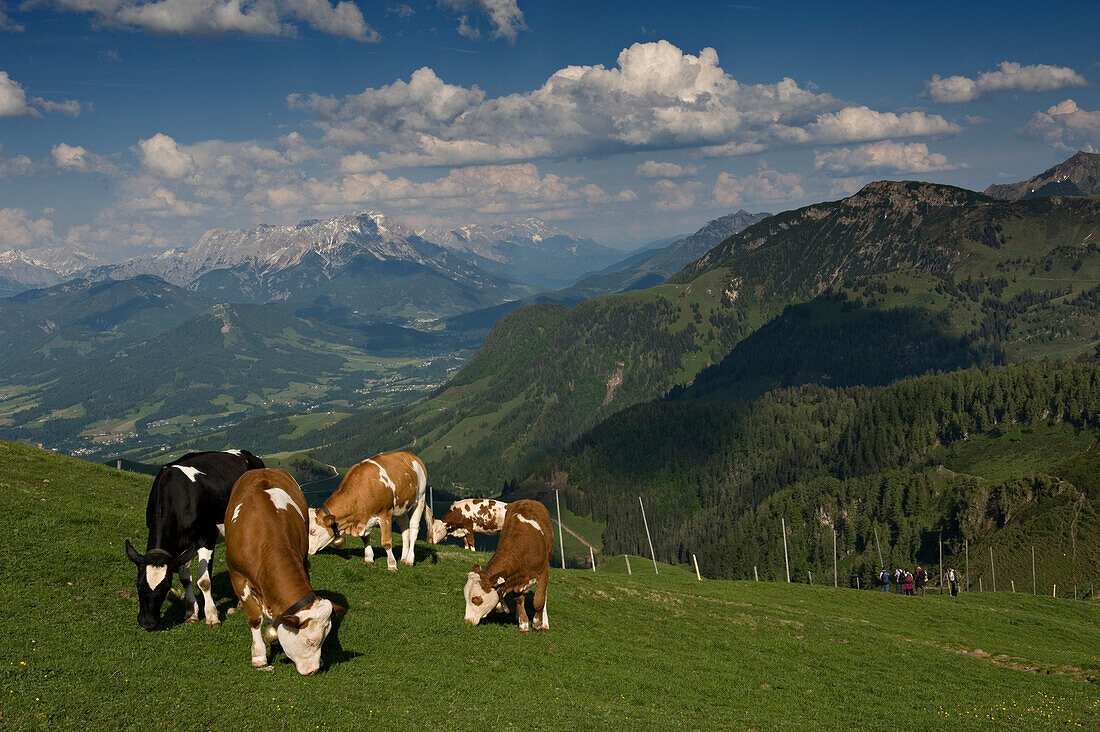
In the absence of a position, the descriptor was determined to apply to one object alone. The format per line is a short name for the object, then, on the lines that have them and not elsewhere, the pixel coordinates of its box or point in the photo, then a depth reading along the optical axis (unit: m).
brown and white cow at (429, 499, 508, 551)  50.44
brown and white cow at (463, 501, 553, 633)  25.58
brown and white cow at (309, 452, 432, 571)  28.12
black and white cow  20.23
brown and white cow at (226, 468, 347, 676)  18.45
